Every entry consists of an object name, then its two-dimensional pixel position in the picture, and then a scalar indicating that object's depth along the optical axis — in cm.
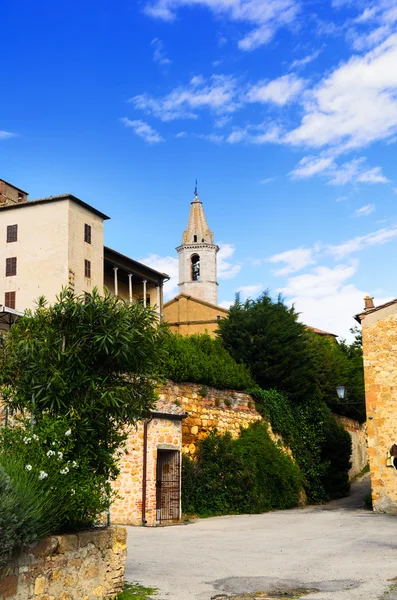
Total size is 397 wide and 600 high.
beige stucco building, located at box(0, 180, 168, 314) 3447
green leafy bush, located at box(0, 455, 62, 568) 624
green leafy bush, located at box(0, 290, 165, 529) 775
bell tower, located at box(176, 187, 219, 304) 6619
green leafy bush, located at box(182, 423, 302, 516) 1928
